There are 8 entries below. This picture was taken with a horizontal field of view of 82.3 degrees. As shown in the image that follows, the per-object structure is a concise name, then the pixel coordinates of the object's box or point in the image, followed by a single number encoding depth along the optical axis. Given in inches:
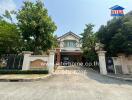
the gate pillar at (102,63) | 319.6
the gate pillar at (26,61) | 315.9
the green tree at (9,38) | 371.0
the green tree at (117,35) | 308.8
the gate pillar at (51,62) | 316.6
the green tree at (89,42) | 423.8
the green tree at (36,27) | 390.9
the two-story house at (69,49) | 643.7
